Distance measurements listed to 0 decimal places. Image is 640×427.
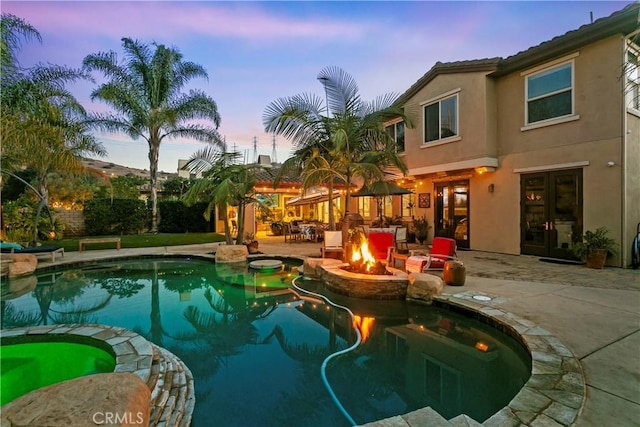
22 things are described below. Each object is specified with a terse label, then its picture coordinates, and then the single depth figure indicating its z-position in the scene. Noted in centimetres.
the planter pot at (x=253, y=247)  1232
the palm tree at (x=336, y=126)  966
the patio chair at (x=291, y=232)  1684
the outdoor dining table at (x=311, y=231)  1634
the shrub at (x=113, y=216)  1753
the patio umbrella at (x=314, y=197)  1615
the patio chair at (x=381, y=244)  865
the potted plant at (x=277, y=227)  1914
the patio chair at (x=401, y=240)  1018
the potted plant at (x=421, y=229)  1349
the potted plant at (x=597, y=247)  808
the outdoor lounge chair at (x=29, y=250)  1015
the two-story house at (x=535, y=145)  822
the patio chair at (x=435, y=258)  739
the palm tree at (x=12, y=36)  987
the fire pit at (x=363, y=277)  654
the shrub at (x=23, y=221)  1270
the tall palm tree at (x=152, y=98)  1664
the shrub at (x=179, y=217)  1941
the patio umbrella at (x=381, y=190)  1071
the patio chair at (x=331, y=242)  975
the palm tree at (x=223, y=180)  1188
